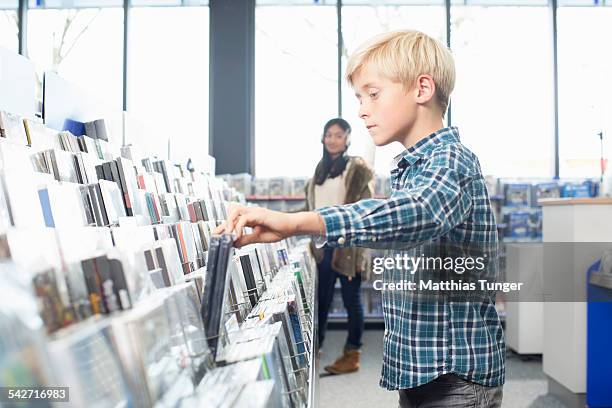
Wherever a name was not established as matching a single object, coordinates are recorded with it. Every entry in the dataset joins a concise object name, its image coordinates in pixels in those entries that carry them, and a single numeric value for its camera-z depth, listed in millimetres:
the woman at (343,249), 3729
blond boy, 1015
